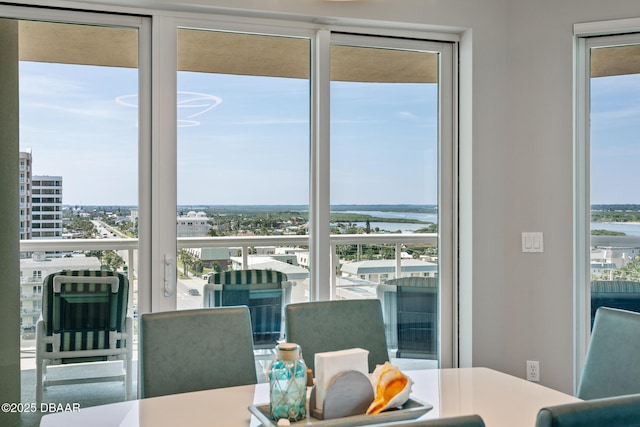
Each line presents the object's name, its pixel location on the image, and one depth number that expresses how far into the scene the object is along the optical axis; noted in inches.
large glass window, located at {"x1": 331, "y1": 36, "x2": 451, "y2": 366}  136.6
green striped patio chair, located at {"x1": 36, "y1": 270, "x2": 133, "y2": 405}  116.5
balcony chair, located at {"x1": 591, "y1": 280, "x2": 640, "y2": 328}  135.3
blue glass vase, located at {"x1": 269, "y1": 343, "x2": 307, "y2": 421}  66.1
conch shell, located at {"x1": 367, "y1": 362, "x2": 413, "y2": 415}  68.9
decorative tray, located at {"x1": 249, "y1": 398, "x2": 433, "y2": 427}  64.5
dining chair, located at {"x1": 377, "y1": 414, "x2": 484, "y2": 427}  41.4
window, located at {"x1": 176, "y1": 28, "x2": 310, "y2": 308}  126.0
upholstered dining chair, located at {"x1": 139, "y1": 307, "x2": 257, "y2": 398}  85.7
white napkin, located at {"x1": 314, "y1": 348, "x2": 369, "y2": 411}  67.2
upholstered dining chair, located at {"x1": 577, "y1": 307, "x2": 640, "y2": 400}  81.7
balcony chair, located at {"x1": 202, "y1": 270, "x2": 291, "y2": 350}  128.3
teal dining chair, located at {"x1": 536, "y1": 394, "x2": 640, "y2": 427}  43.5
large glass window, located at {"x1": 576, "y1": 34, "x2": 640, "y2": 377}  135.6
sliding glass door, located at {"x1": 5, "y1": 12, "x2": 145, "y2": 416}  115.6
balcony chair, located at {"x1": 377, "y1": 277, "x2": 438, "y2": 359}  140.9
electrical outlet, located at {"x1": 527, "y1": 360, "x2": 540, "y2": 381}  138.2
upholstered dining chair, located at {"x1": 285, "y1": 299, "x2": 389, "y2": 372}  95.9
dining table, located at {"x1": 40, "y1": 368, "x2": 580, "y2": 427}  68.1
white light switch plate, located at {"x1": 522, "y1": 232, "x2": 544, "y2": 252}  138.1
